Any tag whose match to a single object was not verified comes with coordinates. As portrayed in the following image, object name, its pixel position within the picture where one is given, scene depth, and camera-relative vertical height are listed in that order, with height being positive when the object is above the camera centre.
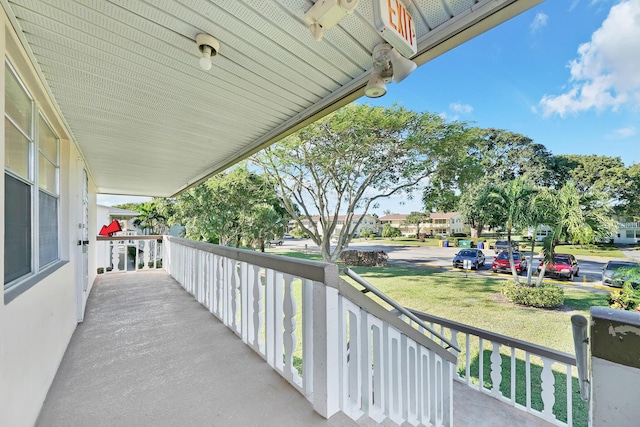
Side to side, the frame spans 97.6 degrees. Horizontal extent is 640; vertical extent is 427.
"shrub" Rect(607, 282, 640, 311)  6.12 -2.04
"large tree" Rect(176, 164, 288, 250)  12.32 +0.63
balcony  1.45 -1.06
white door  3.10 -0.32
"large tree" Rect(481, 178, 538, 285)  8.77 +0.41
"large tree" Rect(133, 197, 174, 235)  19.03 +0.10
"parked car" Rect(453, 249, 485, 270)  15.54 -2.35
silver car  10.10 -2.23
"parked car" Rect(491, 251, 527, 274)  13.45 -2.38
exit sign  1.25 +0.92
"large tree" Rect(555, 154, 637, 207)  19.08 +3.12
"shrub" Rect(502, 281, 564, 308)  8.76 -2.60
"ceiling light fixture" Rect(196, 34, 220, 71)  1.67 +1.07
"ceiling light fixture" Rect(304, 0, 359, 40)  1.27 +0.99
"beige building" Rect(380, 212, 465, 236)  39.88 -1.40
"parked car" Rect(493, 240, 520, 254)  20.12 -2.22
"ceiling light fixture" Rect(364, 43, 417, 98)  1.65 +0.92
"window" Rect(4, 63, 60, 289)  1.52 +0.22
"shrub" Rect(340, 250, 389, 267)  17.59 -2.61
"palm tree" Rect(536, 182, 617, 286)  7.89 -0.05
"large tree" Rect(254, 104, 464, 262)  9.86 +2.32
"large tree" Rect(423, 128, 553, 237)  10.87 +2.85
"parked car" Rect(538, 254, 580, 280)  12.07 -2.27
